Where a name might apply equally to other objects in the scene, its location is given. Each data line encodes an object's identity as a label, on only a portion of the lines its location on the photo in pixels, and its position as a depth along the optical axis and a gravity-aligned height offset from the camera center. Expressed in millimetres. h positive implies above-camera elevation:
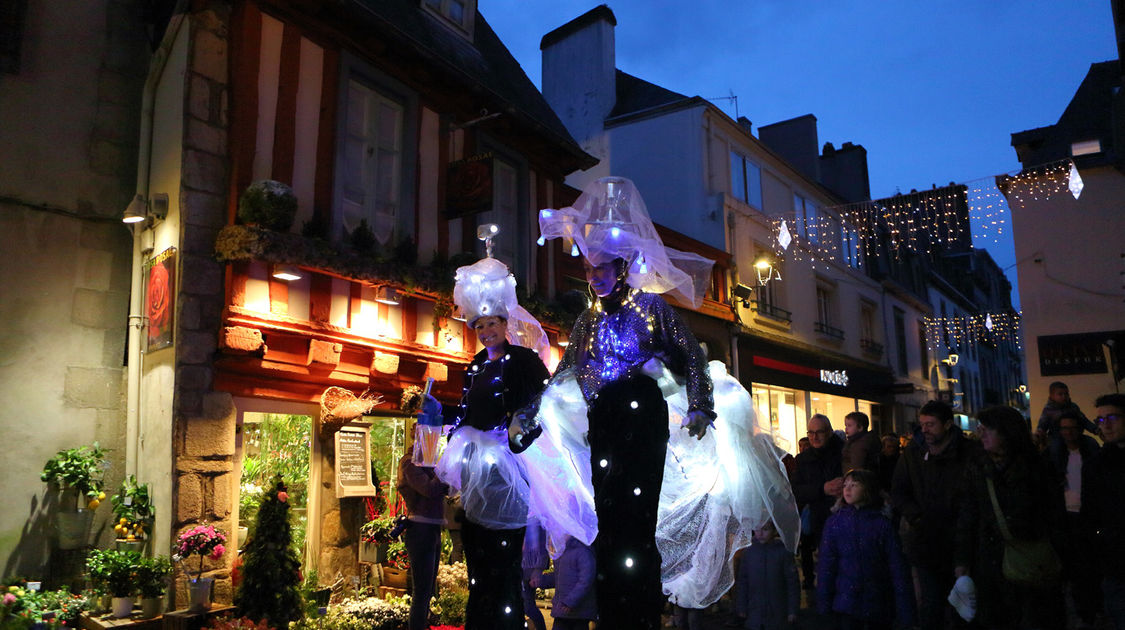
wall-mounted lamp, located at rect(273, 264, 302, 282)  7624 +1574
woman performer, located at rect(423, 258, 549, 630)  3861 -106
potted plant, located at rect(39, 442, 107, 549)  6906 -419
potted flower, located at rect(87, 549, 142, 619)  6227 -1118
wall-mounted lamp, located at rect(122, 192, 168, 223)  7434 +2144
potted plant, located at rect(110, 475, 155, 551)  6734 -680
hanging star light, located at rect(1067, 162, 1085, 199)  11609 +3630
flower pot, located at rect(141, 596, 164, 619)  6387 -1383
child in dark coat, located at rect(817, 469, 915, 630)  4852 -862
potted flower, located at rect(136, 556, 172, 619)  6305 -1169
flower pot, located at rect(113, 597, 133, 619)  6254 -1350
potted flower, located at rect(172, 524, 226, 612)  6418 -927
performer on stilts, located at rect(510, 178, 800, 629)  3430 -52
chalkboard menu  8378 -305
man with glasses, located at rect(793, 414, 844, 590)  7543 -373
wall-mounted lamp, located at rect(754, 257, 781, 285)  17562 +3707
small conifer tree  6332 -1076
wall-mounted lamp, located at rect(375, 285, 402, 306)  8656 +1532
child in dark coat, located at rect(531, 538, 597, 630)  4926 -973
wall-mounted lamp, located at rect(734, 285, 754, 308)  17031 +2977
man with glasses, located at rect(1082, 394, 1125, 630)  4629 -432
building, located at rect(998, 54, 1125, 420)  16125 +3620
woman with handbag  4461 -596
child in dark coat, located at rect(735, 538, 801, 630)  5777 -1122
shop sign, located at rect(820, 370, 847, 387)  20922 +1445
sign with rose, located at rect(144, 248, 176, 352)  7086 +1259
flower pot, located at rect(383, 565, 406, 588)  8289 -1506
